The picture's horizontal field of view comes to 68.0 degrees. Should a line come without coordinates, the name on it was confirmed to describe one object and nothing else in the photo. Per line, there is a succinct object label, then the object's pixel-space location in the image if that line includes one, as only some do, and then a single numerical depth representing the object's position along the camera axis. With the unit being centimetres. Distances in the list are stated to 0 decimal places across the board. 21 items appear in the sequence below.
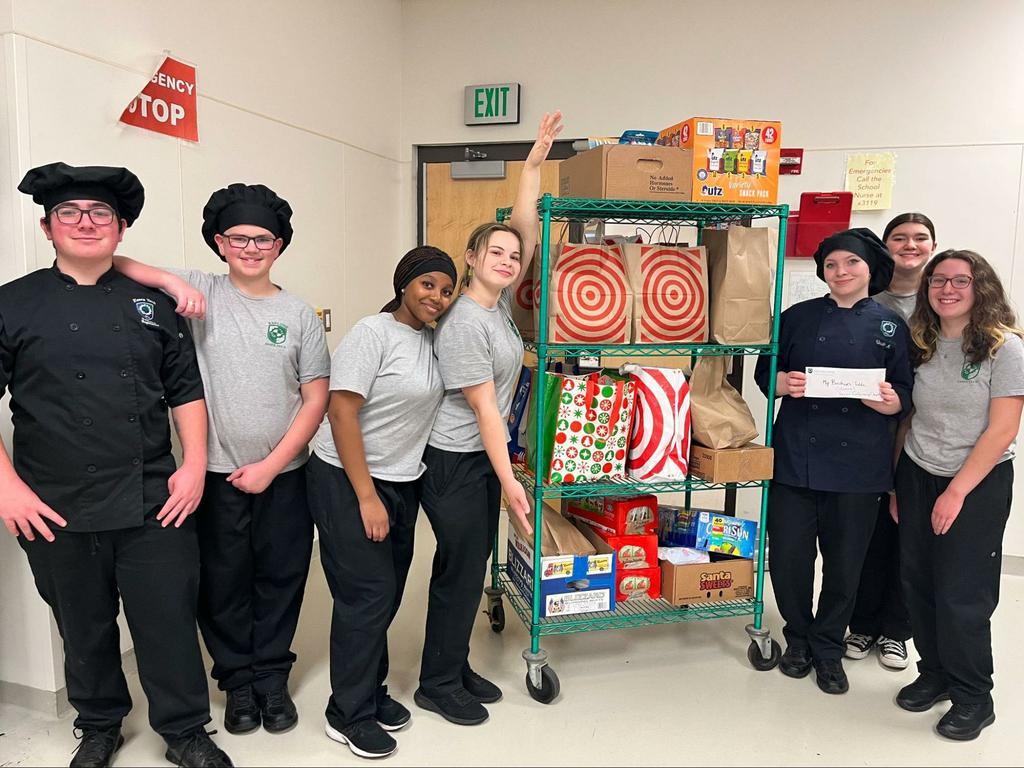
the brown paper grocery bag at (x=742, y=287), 261
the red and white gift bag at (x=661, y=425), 262
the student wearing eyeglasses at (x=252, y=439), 218
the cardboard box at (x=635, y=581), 273
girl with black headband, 210
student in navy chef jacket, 249
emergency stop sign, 258
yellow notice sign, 374
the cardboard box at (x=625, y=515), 271
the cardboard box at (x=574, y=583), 259
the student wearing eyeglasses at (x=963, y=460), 227
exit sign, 415
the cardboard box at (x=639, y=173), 249
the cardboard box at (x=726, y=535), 281
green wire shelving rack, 251
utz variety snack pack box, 256
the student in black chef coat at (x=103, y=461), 191
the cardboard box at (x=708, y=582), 273
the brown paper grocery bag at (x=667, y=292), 263
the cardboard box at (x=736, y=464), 260
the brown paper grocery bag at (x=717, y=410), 265
